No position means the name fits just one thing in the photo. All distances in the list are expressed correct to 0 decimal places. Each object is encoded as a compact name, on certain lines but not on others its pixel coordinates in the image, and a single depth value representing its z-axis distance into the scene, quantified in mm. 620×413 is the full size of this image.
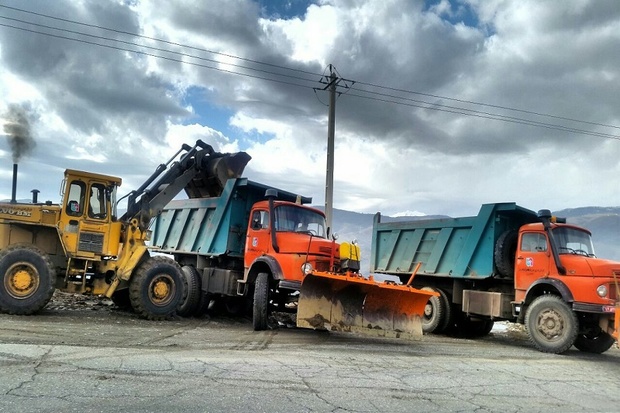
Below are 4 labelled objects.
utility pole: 19864
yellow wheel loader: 10781
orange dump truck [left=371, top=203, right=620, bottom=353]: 9984
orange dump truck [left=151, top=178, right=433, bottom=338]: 9352
